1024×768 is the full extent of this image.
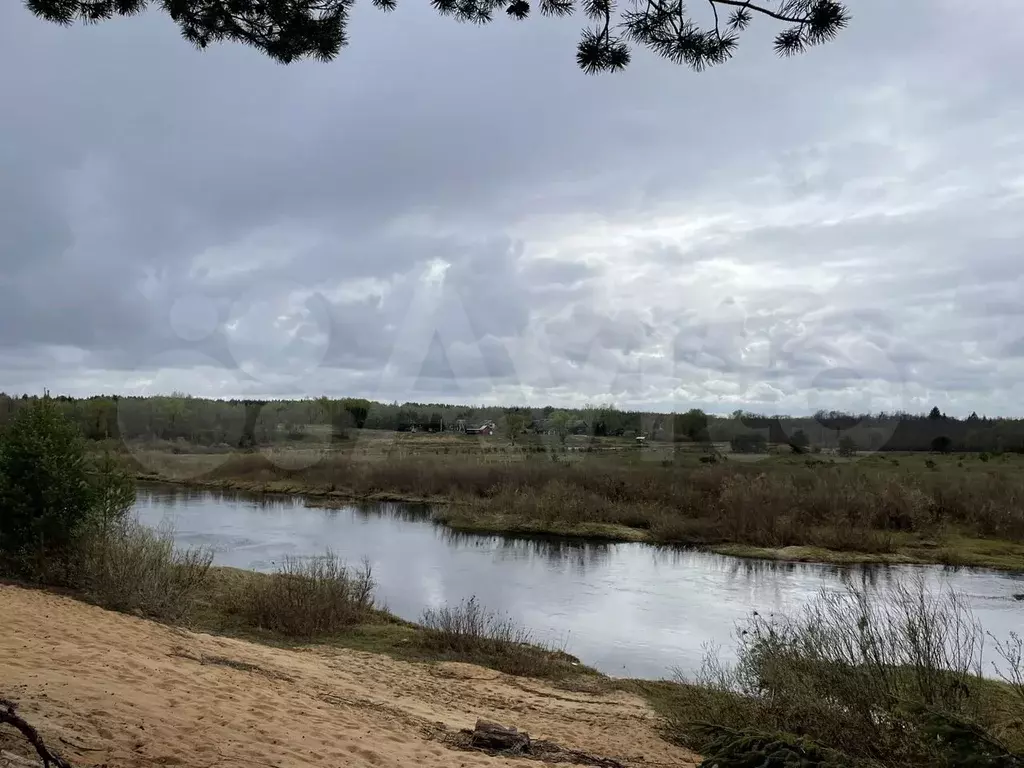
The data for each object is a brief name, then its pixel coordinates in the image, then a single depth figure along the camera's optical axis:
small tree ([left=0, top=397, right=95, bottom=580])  14.02
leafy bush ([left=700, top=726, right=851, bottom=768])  5.59
